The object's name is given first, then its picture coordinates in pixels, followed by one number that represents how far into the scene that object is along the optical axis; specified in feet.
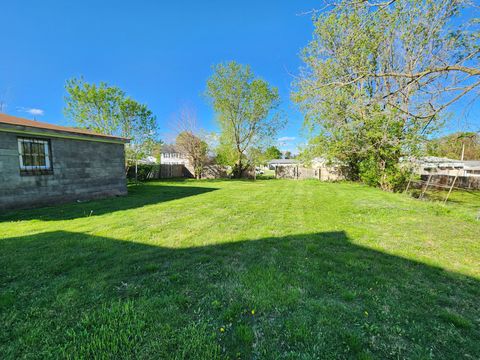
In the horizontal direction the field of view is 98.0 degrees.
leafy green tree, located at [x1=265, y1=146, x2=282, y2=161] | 67.12
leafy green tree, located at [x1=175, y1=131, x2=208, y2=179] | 66.13
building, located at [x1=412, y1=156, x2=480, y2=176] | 38.28
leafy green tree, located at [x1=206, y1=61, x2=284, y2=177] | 60.70
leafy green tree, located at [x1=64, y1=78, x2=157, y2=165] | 44.98
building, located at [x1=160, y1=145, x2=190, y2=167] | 111.12
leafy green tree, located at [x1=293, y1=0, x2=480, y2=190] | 13.89
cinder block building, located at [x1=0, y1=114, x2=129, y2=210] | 19.56
